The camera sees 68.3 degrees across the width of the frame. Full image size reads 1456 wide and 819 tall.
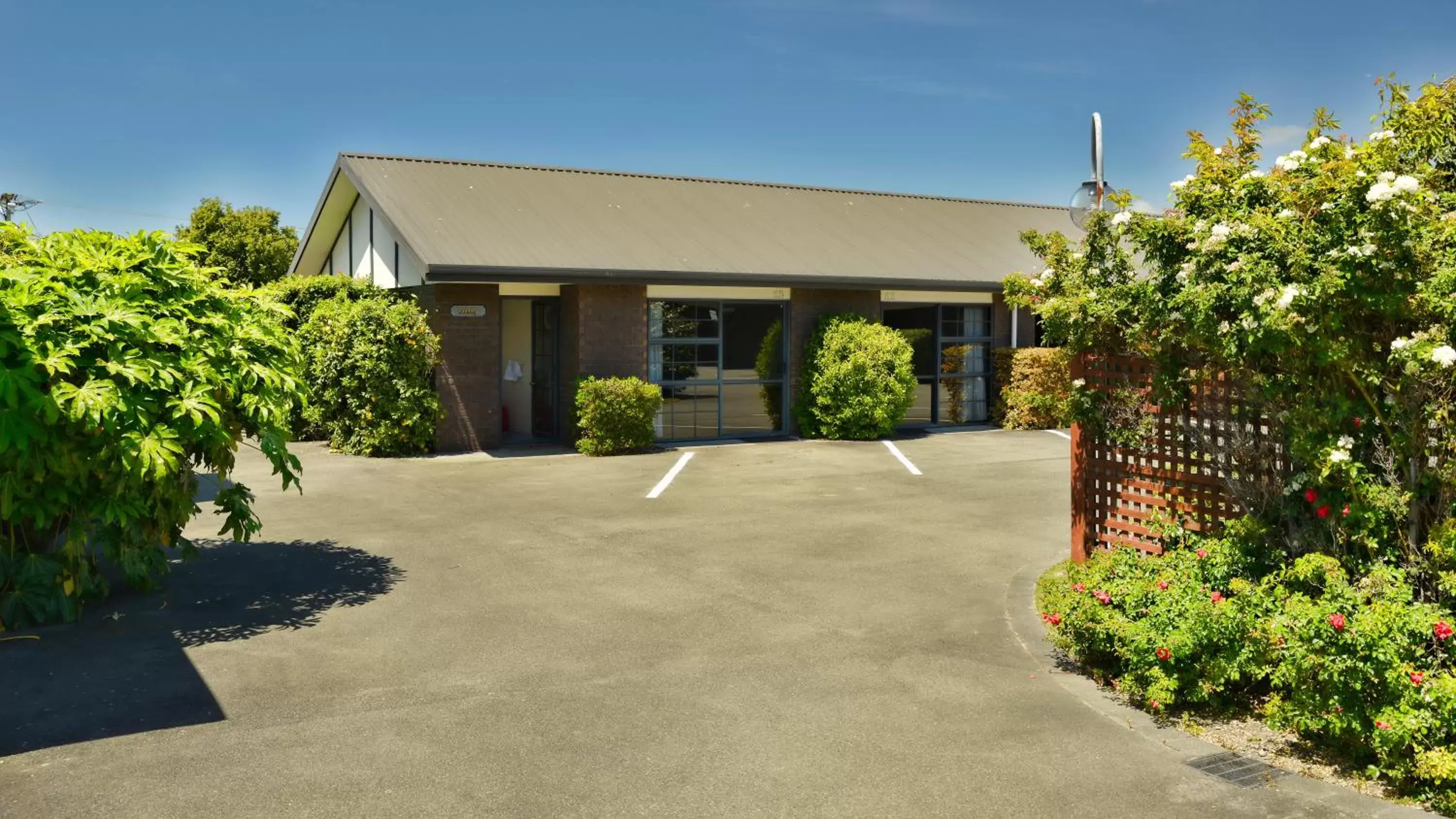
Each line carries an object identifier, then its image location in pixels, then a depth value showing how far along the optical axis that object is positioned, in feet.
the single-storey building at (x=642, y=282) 57.72
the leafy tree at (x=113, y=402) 22.00
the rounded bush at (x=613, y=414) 55.93
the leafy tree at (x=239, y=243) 122.42
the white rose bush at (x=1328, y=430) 15.87
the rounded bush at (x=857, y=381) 62.80
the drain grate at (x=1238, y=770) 16.06
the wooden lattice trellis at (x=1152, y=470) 21.25
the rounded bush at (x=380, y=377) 54.44
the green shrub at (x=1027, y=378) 69.67
